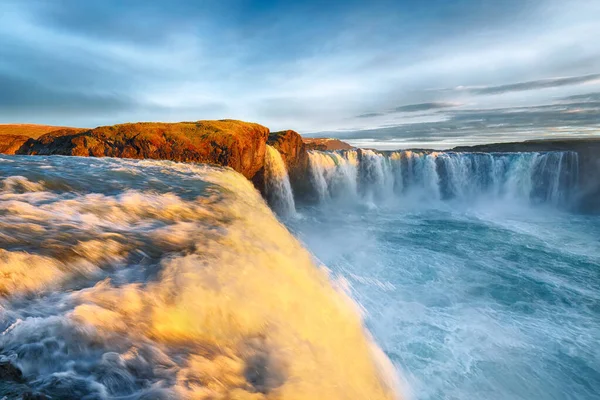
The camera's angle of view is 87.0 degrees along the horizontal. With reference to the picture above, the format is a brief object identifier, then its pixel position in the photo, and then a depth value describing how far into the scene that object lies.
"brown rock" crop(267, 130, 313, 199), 24.17
